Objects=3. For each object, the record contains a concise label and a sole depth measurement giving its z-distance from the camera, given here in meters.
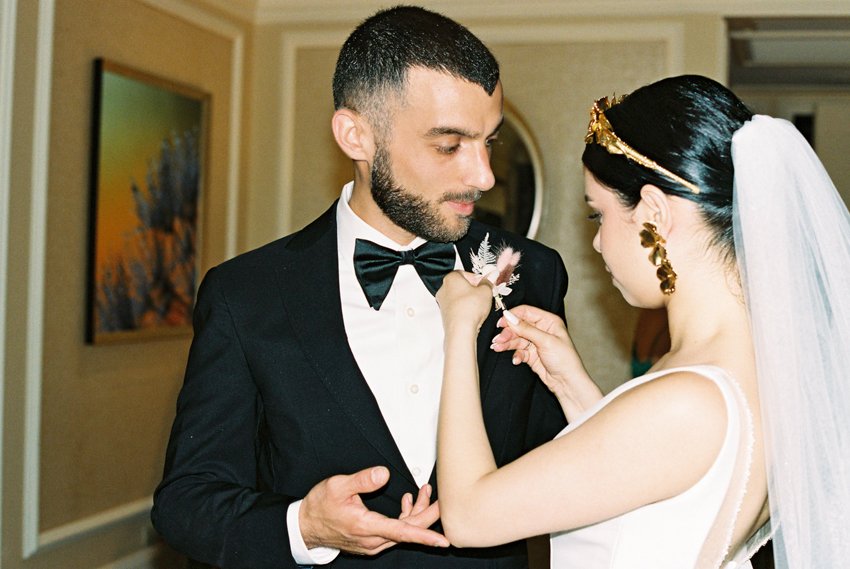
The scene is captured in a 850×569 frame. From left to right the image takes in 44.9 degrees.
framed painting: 4.43
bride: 1.66
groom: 2.08
